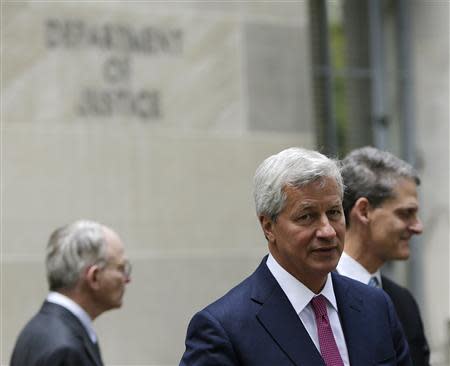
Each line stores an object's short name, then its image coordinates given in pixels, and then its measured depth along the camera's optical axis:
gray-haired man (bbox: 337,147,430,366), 10.57
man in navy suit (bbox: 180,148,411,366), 7.45
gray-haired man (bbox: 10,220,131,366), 10.59
